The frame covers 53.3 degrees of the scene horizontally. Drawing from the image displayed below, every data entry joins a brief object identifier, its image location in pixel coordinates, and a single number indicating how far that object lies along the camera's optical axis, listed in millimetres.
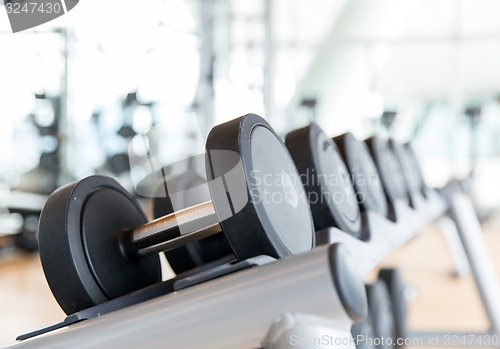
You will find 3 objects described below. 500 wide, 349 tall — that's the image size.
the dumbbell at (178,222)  519
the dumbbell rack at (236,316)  409
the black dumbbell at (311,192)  720
